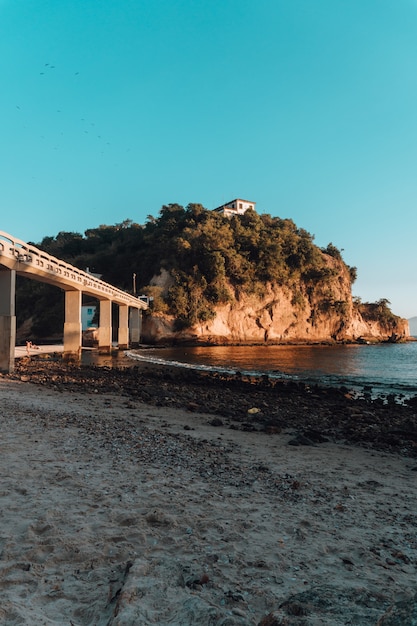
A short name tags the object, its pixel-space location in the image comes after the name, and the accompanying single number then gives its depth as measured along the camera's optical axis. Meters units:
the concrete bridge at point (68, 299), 21.98
